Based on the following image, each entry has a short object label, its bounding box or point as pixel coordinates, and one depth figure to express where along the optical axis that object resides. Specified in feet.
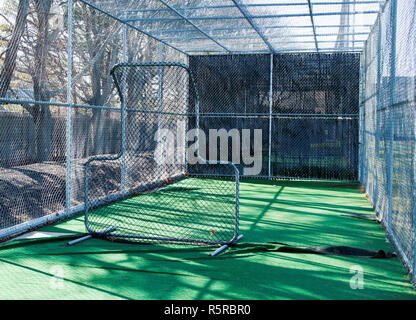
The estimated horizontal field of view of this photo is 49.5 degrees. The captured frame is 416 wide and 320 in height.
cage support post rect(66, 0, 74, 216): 19.66
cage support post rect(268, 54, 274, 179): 36.09
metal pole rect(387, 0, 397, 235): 16.19
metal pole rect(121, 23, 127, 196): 25.76
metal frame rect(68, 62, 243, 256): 16.26
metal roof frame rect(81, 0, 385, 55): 23.45
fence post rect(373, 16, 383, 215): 21.12
